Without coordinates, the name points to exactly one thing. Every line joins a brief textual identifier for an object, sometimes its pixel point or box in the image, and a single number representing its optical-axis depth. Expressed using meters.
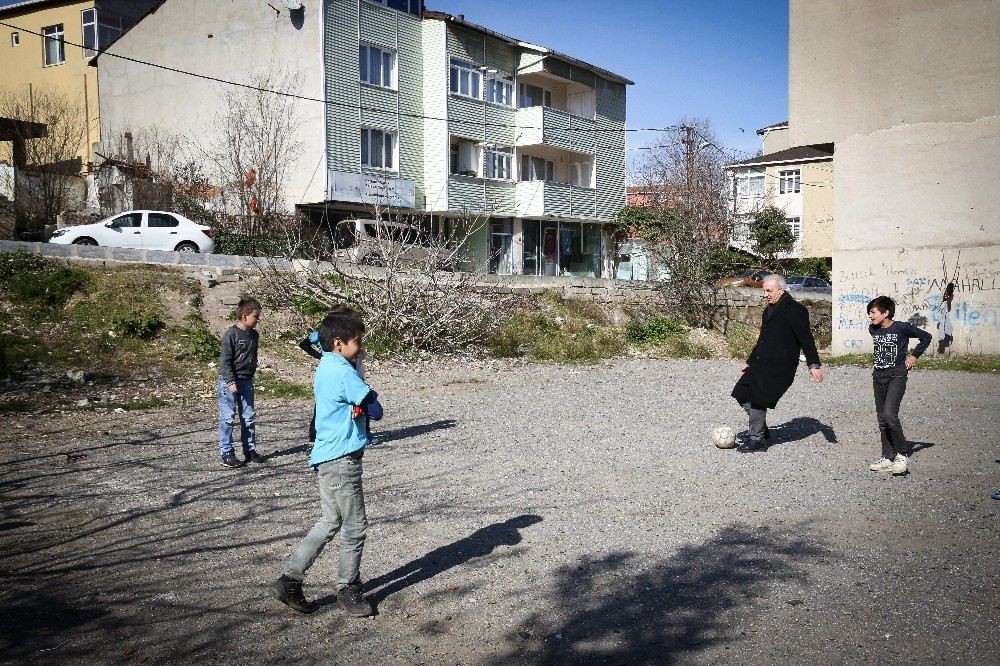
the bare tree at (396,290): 17.30
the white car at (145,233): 21.80
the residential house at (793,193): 48.84
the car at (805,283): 33.78
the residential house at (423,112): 29.55
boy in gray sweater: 8.12
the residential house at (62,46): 34.44
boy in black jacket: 7.80
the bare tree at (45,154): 27.70
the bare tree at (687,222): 23.06
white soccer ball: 9.02
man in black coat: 8.62
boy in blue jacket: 4.61
